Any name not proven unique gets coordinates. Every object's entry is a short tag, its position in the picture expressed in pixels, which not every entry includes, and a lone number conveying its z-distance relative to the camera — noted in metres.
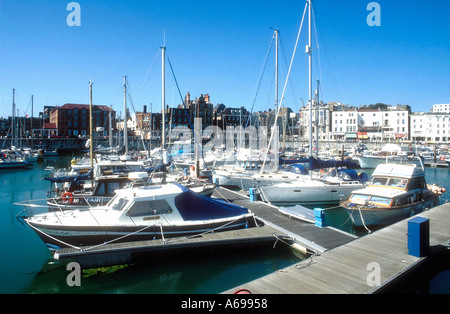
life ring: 17.95
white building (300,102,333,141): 114.56
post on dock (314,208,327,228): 15.79
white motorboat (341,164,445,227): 17.08
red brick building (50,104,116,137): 111.06
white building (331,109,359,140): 114.12
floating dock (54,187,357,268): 12.40
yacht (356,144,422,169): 58.19
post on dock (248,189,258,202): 21.78
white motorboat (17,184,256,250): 13.24
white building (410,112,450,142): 110.31
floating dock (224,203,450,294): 8.91
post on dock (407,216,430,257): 11.02
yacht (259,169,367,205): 23.97
